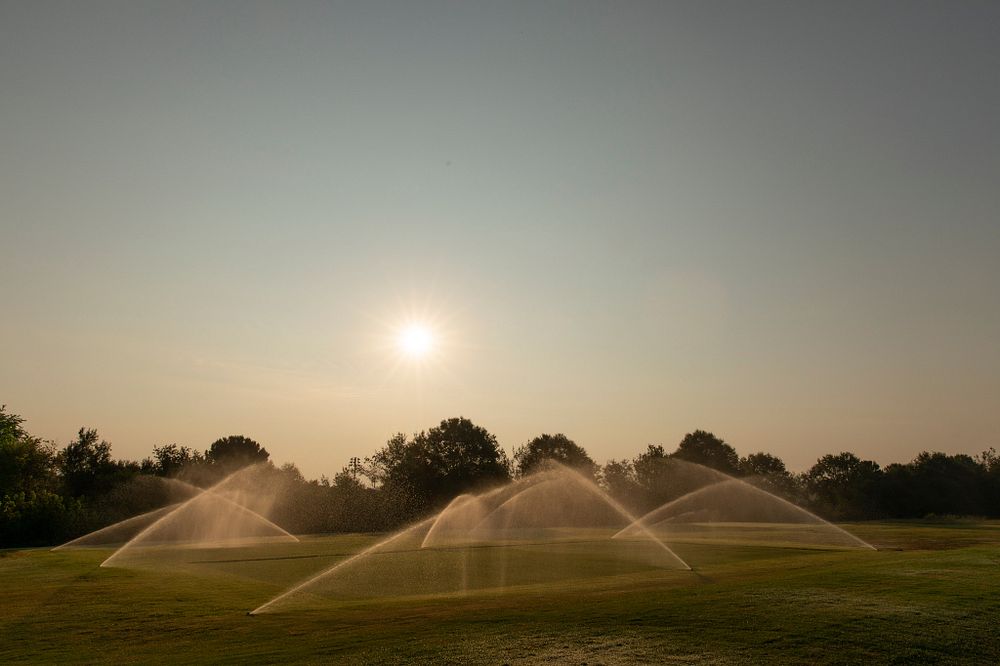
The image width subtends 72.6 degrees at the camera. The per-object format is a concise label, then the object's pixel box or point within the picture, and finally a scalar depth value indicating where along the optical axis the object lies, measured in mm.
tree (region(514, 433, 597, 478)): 163750
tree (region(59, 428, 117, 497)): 104688
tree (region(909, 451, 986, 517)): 118062
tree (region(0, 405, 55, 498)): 74269
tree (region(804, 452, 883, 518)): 120562
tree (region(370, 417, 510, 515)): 137000
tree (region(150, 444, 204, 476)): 117375
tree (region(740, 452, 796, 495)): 164975
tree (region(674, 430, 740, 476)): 166500
